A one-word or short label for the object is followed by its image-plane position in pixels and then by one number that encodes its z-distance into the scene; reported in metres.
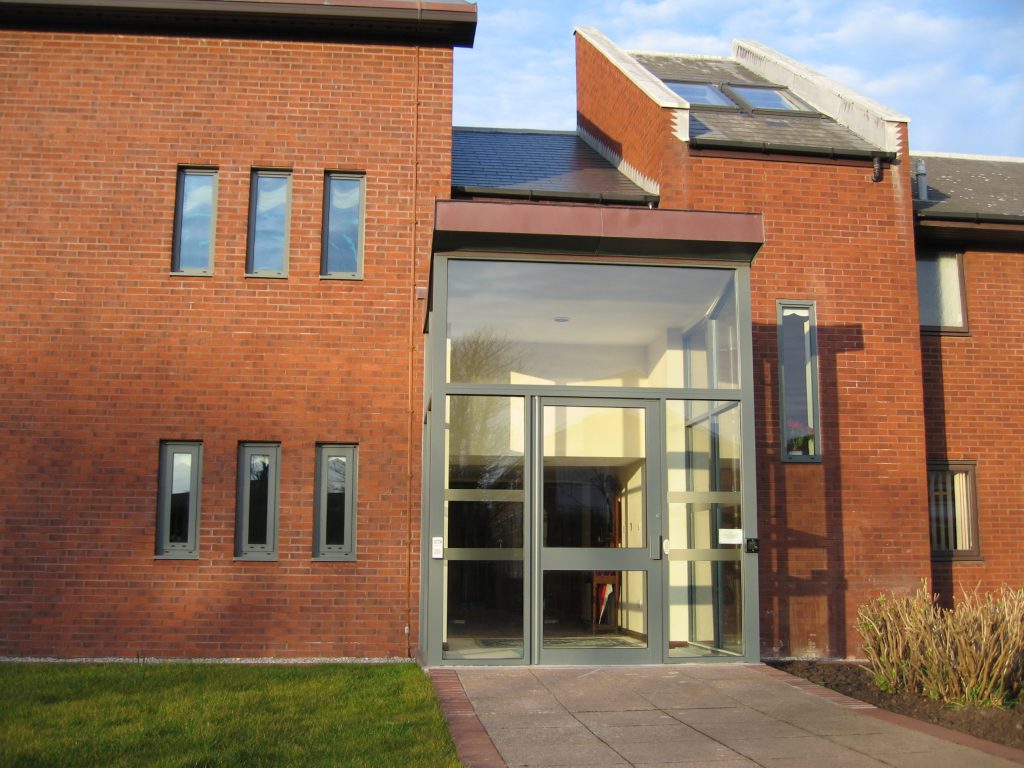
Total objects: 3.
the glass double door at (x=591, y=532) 9.54
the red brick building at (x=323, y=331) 11.45
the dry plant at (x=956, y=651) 7.84
